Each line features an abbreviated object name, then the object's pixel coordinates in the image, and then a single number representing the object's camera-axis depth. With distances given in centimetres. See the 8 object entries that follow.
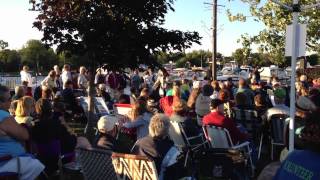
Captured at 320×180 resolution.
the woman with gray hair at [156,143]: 362
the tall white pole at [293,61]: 445
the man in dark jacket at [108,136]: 391
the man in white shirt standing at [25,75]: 1110
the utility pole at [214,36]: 1986
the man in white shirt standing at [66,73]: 1124
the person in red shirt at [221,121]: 510
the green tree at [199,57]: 5455
